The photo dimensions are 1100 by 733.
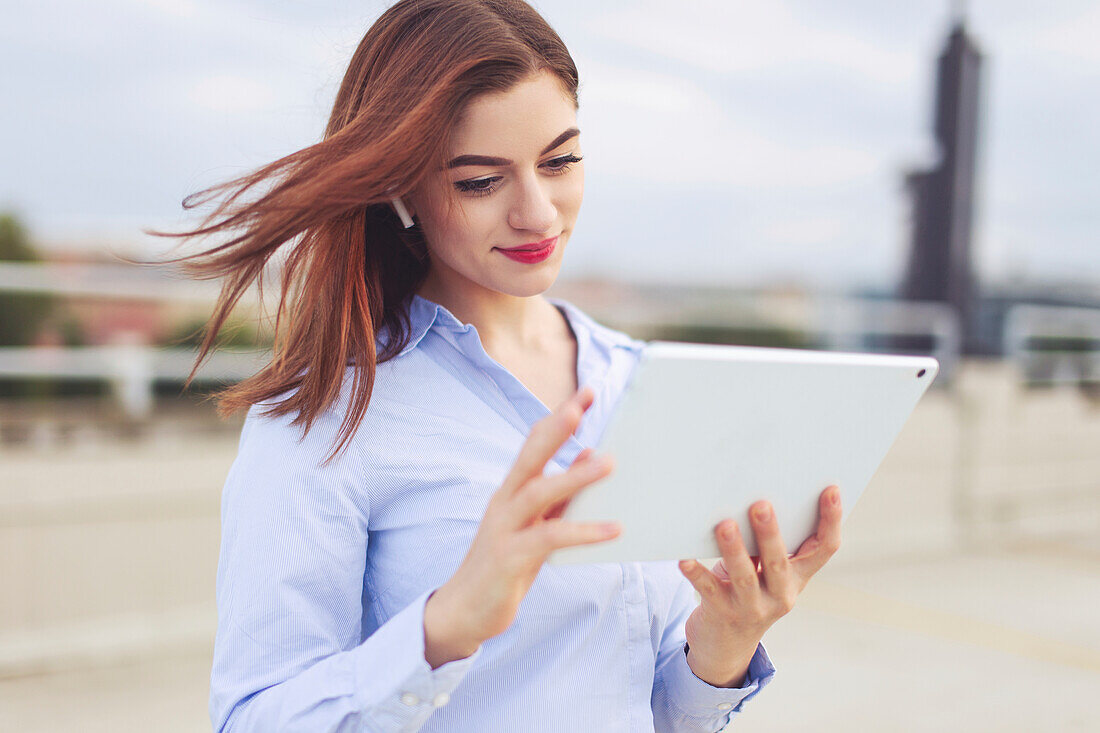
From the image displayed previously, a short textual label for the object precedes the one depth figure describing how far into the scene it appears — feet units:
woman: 2.78
